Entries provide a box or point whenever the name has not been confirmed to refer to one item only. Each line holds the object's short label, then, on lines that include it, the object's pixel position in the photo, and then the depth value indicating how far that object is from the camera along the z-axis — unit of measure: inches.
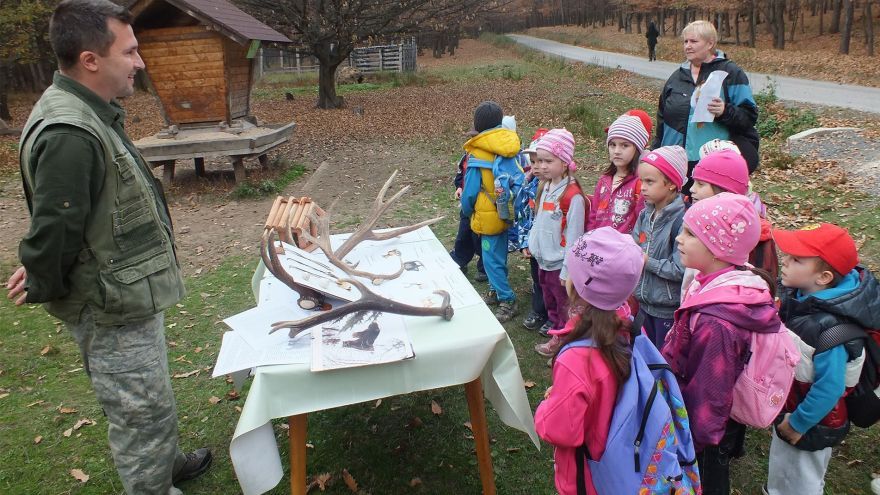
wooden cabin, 336.2
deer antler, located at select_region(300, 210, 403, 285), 118.9
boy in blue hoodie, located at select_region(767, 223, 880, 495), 87.8
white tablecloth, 85.6
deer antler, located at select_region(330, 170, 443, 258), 132.9
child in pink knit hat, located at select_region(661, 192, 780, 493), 81.4
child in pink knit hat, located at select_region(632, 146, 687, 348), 119.2
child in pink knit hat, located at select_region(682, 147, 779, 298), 112.7
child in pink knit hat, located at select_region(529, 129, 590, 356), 153.8
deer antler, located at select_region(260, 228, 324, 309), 104.0
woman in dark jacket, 156.6
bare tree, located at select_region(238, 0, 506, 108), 618.5
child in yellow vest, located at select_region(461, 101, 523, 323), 178.1
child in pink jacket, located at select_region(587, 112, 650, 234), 142.1
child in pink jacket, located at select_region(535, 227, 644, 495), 72.4
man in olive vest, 86.1
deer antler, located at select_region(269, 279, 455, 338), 99.1
